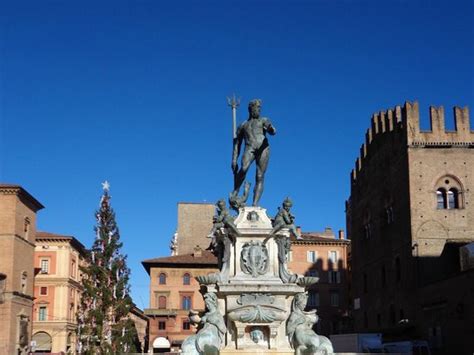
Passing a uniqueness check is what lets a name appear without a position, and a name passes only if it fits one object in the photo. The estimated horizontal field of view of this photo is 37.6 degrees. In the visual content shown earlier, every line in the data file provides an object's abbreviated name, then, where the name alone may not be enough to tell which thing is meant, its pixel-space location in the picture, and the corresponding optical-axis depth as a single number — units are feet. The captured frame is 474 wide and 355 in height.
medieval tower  149.38
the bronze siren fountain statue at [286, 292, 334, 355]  47.14
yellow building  232.12
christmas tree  134.21
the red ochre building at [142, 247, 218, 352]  251.80
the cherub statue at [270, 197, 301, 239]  52.44
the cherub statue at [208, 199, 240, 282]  52.10
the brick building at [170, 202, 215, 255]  293.23
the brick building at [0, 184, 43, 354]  176.96
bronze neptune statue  55.98
